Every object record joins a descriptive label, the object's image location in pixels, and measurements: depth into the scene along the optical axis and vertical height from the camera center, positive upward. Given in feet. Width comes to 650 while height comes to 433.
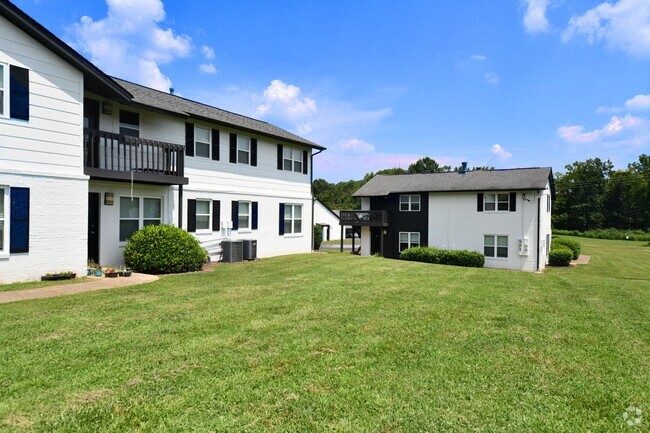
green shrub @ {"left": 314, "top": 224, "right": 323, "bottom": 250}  87.43 -3.36
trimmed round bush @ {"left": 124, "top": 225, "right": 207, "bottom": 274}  37.24 -2.93
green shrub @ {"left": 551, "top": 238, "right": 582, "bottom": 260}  105.11 -6.03
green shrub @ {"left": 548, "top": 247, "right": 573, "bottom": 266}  90.89 -8.23
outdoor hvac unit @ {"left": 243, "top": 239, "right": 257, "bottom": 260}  51.52 -3.70
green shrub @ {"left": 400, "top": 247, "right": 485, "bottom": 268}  80.89 -7.42
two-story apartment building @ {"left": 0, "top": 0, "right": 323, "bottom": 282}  30.48 +5.98
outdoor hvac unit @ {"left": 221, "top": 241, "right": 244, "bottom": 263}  49.26 -3.80
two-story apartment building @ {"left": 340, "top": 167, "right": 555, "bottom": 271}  81.15 +1.78
